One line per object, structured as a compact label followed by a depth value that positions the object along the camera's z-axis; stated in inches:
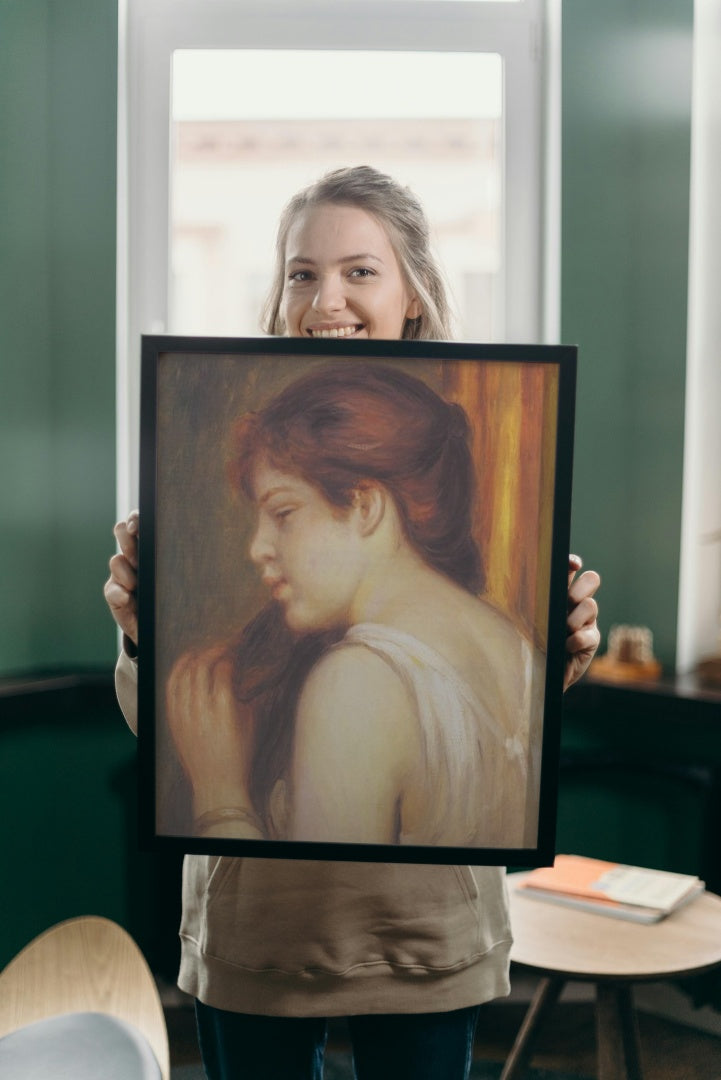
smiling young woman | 37.0
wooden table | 63.3
